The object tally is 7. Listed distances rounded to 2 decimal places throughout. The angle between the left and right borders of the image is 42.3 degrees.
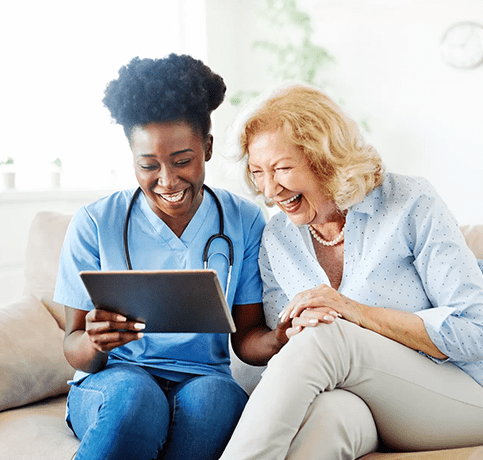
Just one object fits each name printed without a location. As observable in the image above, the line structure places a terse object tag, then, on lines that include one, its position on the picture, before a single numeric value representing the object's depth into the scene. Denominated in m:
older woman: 1.10
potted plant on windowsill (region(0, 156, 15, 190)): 2.88
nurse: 1.22
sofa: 1.34
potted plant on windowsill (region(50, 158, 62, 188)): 3.13
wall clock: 3.29
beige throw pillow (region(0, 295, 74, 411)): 1.52
